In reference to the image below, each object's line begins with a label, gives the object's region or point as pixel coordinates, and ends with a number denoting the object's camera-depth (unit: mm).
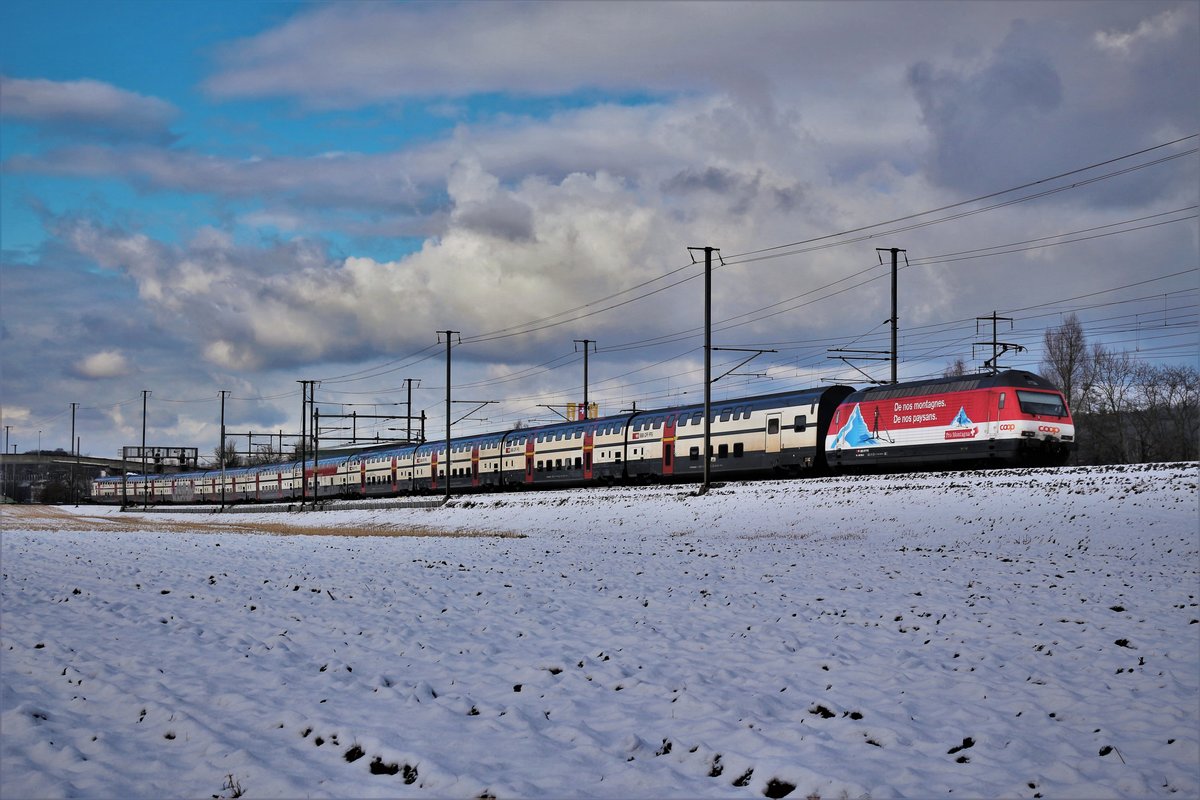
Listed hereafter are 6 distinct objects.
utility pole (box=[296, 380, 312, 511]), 91456
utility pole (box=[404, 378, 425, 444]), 101725
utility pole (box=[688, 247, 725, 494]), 47044
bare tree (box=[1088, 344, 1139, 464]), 71500
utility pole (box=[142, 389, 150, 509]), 120400
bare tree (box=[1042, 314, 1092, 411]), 80569
